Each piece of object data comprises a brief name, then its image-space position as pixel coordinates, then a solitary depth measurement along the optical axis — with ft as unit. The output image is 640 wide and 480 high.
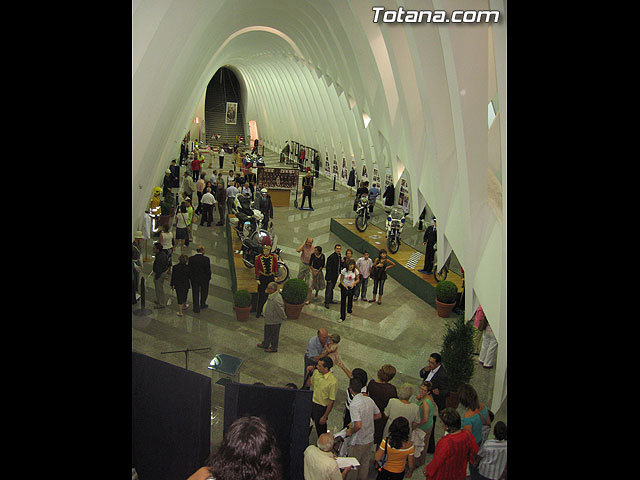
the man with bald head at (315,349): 23.80
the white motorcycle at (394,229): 48.65
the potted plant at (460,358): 24.89
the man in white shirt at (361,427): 18.89
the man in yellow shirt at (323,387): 20.66
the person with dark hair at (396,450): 17.01
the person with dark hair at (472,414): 18.67
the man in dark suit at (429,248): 43.01
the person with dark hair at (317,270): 37.88
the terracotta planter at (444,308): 37.31
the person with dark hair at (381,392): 20.29
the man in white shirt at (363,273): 38.65
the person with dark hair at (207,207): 56.65
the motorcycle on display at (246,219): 45.60
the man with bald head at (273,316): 28.96
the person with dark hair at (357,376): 20.06
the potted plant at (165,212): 50.60
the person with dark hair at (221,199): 60.49
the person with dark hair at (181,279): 33.17
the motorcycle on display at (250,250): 40.51
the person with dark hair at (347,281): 35.19
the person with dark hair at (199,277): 33.81
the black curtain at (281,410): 17.24
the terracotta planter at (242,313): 34.11
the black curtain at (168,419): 17.58
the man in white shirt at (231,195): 57.12
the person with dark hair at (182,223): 45.34
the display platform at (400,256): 41.04
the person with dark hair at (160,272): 34.53
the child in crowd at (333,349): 22.66
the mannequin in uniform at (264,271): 34.50
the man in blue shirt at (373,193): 65.18
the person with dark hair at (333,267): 36.96
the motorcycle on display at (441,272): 41.02
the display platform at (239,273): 37.11
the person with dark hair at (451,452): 16.62
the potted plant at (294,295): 34.91
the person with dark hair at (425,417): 19.92
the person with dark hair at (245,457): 12.63
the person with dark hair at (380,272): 38.63
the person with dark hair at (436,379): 22.44
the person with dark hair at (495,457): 17.35
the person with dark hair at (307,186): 72.06
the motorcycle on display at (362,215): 55.52
